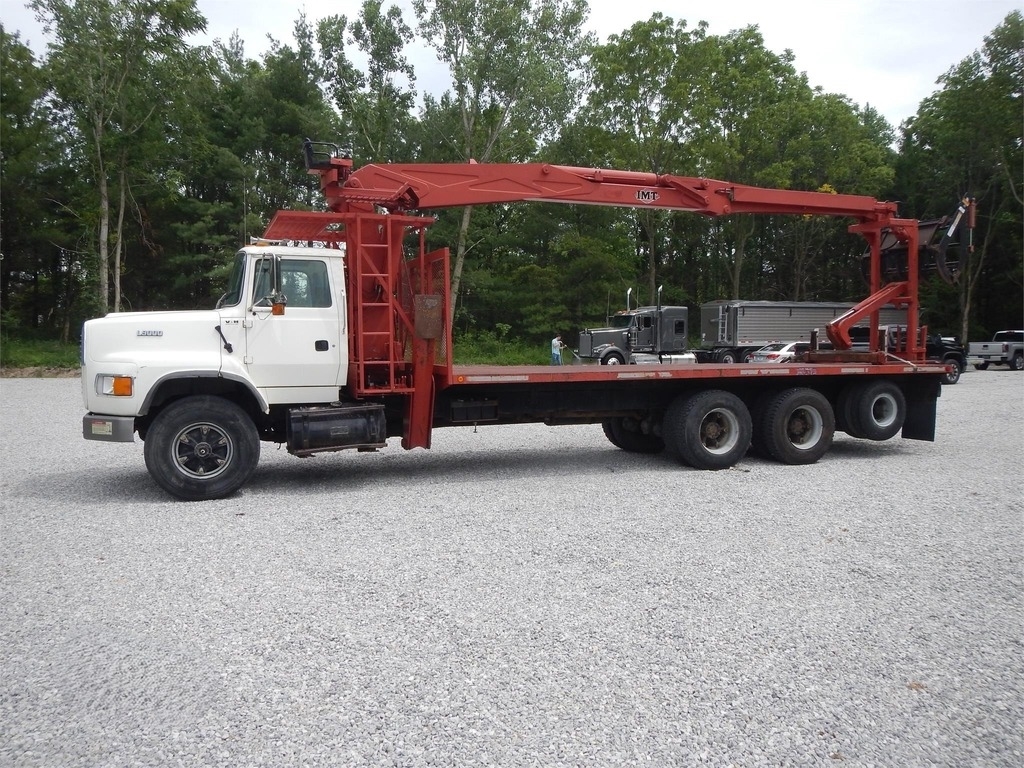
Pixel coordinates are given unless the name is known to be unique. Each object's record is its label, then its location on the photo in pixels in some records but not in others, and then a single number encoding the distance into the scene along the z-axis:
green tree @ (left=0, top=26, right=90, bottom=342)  33.88
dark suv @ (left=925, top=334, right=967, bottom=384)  28.25
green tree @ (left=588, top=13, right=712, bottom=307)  33.41
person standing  24.58
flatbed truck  7.82
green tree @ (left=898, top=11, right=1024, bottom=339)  37.59
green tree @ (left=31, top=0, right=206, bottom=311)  26.98
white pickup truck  34.94
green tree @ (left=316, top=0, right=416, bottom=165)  33.50
